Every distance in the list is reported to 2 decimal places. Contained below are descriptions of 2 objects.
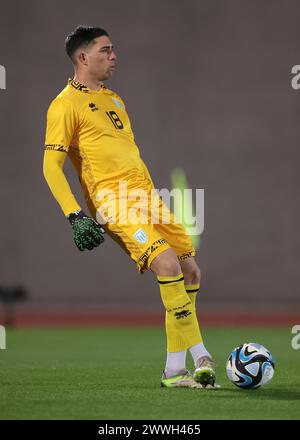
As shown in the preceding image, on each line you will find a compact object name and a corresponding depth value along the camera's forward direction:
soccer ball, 11.16
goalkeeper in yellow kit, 11.35
